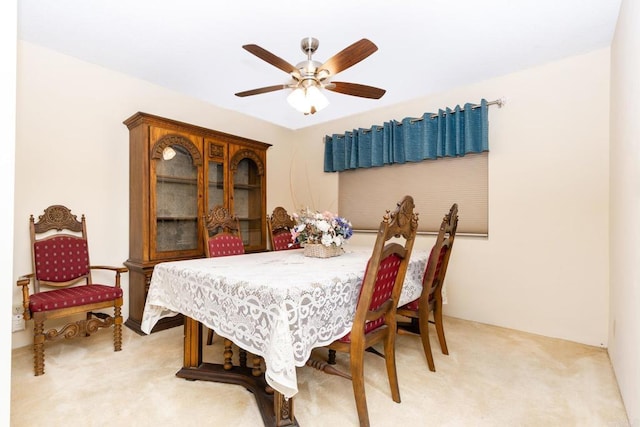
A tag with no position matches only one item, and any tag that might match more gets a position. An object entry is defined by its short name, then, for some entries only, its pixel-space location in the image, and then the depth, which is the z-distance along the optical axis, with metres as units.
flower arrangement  2.24
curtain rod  2.98
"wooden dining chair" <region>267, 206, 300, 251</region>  3.26
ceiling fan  1.88
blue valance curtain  3.02
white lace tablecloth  1.30
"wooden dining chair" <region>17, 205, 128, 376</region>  2.10
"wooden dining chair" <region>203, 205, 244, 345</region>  2.58
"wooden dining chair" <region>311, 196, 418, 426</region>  1.48
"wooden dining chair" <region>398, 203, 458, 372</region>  2.11
